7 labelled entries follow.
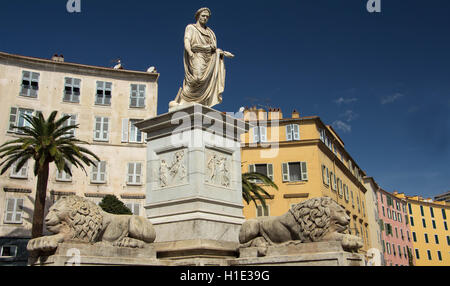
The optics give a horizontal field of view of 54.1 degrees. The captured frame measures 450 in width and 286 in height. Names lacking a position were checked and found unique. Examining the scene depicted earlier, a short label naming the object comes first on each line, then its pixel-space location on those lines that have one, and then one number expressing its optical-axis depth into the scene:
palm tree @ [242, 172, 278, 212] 25.91
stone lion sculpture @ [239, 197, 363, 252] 6.26
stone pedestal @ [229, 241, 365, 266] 5.89
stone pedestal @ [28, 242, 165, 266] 5.81
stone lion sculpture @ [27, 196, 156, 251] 6.16
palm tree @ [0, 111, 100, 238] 26.22
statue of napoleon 8.84
